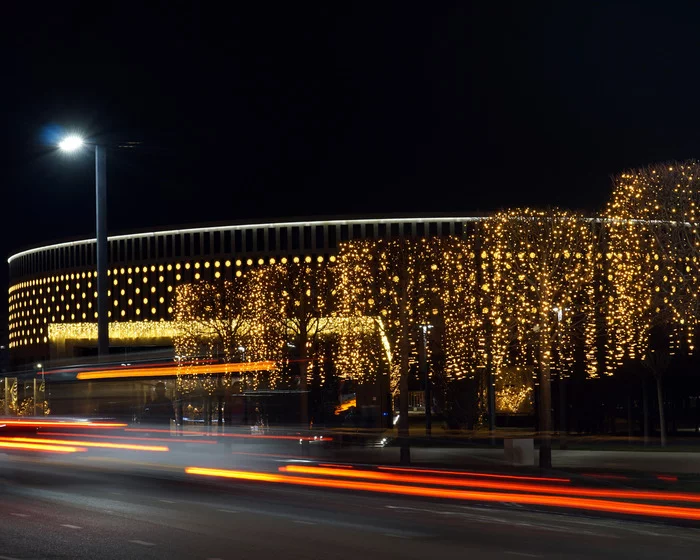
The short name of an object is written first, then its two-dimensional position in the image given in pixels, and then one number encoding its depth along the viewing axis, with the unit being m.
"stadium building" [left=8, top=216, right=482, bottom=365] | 127.62
